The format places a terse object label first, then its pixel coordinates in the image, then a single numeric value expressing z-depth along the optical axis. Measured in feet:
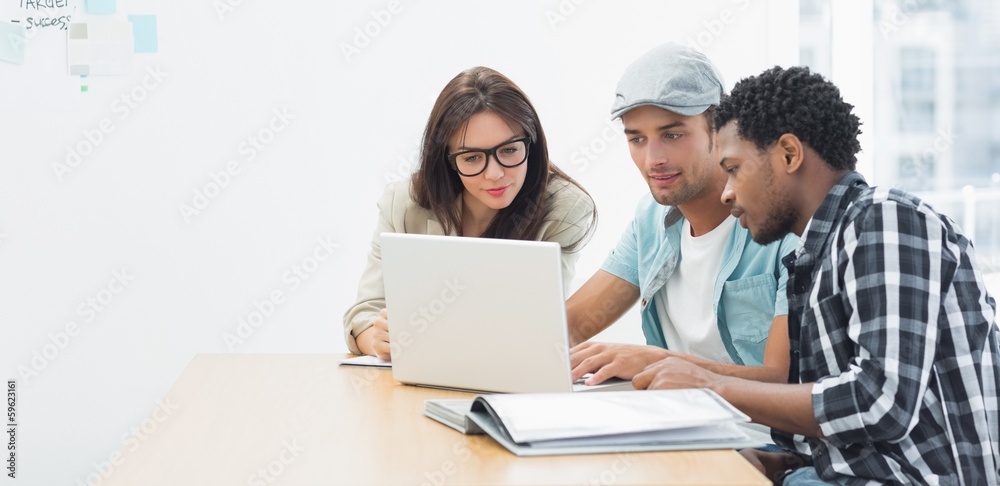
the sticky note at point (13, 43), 9.07
